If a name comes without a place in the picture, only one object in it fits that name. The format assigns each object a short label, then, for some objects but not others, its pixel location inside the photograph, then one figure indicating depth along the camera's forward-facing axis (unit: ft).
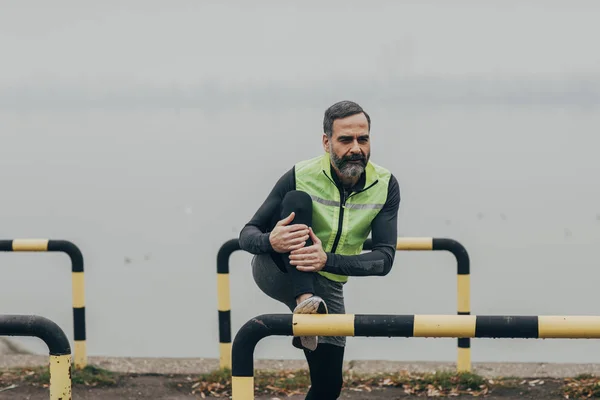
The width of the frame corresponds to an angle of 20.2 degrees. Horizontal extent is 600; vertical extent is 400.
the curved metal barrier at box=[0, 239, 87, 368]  38.10
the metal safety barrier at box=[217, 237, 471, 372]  36.31
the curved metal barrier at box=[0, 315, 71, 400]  22.50
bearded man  25.04
